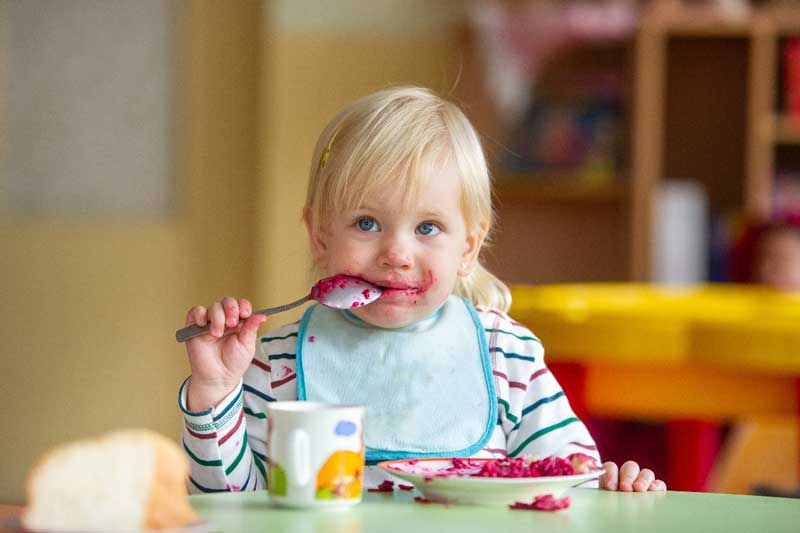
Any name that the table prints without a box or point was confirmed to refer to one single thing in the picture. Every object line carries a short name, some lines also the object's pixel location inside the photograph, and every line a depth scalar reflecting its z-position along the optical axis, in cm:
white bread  152
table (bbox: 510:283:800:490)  284
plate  163
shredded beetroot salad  168
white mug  161
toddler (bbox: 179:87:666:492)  185
